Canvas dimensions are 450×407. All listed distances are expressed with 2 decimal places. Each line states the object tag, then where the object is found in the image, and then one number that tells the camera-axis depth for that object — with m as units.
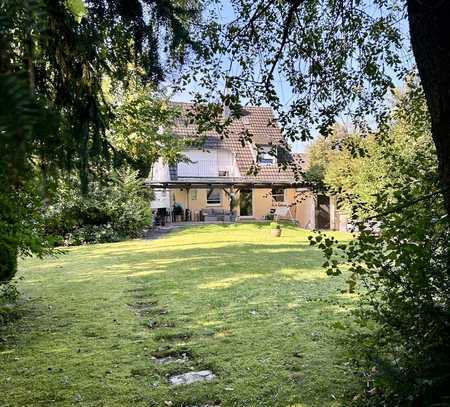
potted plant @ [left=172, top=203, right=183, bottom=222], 28.67
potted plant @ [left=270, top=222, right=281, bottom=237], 19.52
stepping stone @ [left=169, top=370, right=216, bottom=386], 3.83
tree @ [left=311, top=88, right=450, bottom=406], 2.72
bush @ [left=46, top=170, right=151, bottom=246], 17.64
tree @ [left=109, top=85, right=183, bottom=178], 17.90
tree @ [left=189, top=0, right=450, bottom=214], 4.34
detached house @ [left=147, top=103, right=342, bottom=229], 27.27
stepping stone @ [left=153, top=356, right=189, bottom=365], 4.31
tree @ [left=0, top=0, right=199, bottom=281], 1.98
